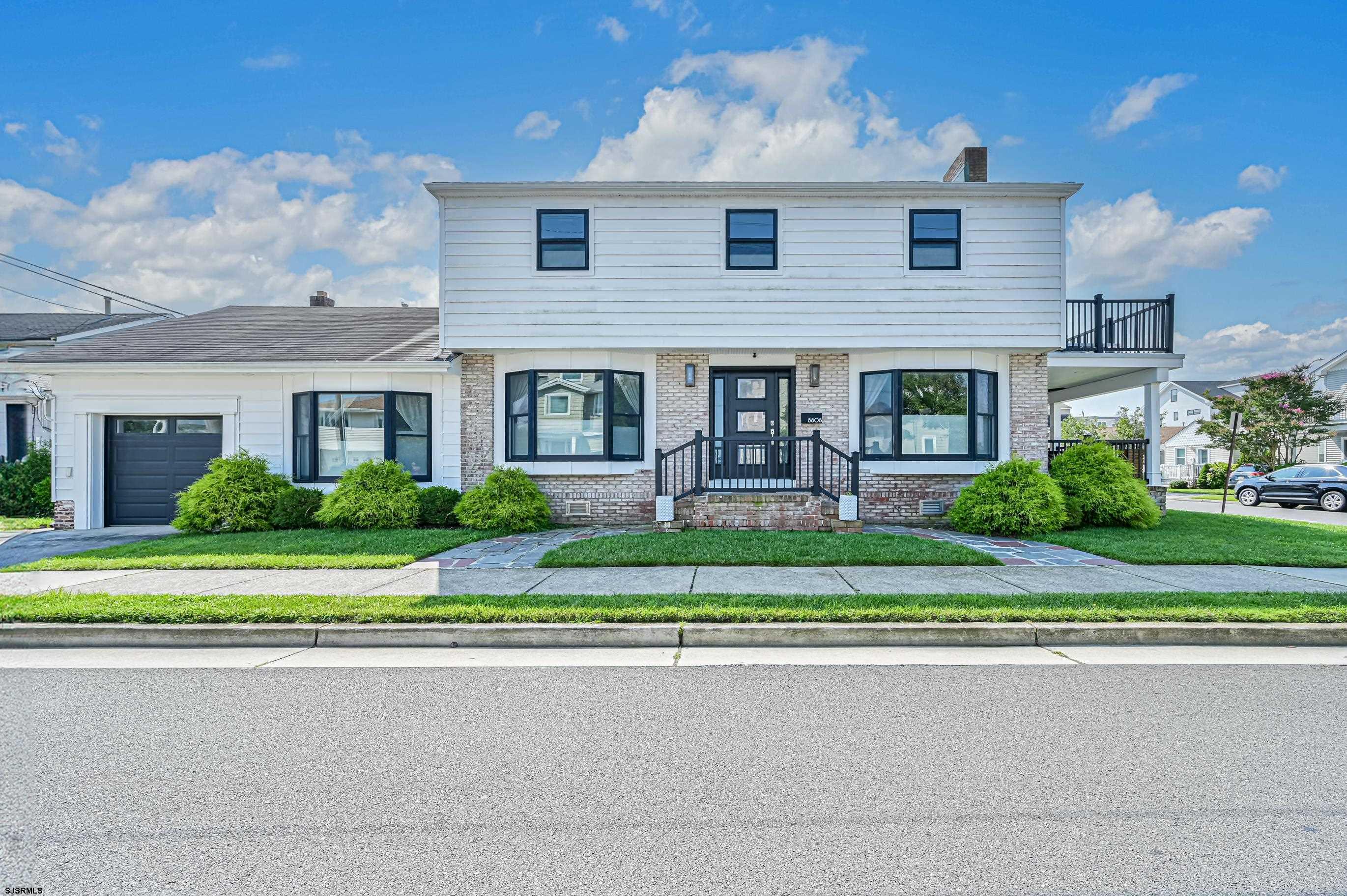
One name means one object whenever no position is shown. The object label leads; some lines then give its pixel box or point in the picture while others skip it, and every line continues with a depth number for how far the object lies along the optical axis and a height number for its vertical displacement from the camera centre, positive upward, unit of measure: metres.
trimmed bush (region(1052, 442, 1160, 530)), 11.35 -0.69
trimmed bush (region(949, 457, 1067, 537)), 10.69 -0.93
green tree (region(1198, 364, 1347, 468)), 27.80 +1.39
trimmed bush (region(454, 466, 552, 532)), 11.24 -1.01
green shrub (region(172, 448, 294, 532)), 11.36 -0.94
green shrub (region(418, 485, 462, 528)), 11.70 -1.09
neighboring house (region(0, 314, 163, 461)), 16.17 +1.18
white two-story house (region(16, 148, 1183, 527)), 12.07 +1.60
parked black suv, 19.72 -1.20
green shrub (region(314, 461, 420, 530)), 11.28 -0.95
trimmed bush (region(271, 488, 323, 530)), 11.59 -1.12
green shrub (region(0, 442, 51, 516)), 15.04 -0.98
